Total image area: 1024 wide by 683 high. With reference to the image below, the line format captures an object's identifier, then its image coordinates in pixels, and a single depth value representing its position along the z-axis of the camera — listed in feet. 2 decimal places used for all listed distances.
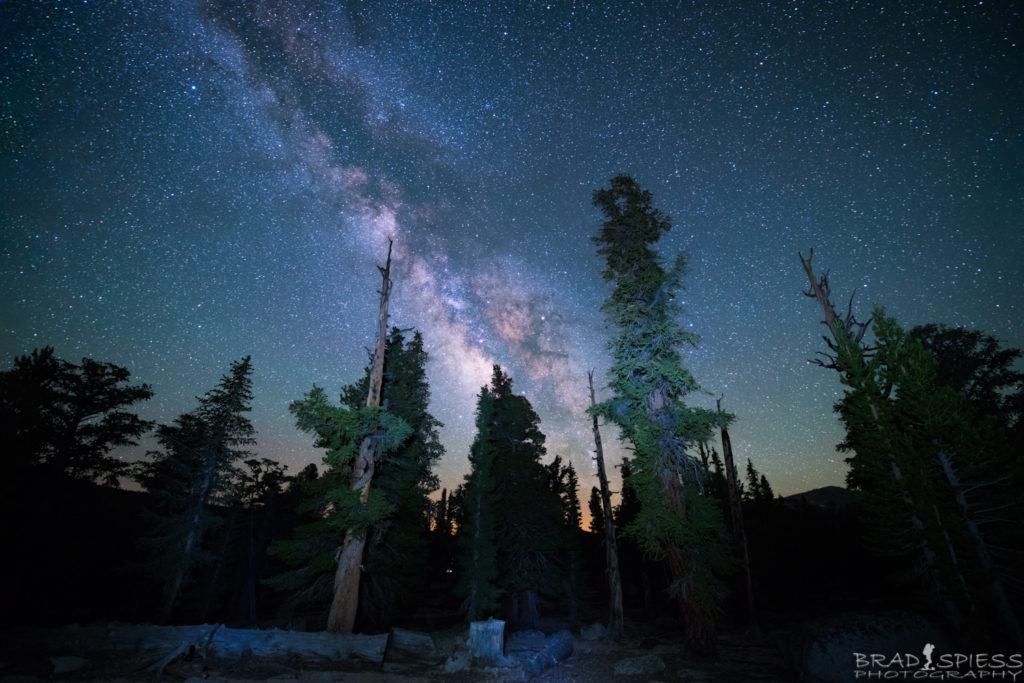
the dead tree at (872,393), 38.88
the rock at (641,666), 35.01
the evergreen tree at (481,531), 75.41
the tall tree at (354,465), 35.42
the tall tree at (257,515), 109.91
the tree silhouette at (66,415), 58.13
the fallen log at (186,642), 29.14
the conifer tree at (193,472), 73.77
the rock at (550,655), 38.04
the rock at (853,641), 29.94
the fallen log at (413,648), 34.60
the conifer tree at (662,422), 37.91
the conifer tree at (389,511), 39.32
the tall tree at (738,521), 64.54
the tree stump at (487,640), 36.55
